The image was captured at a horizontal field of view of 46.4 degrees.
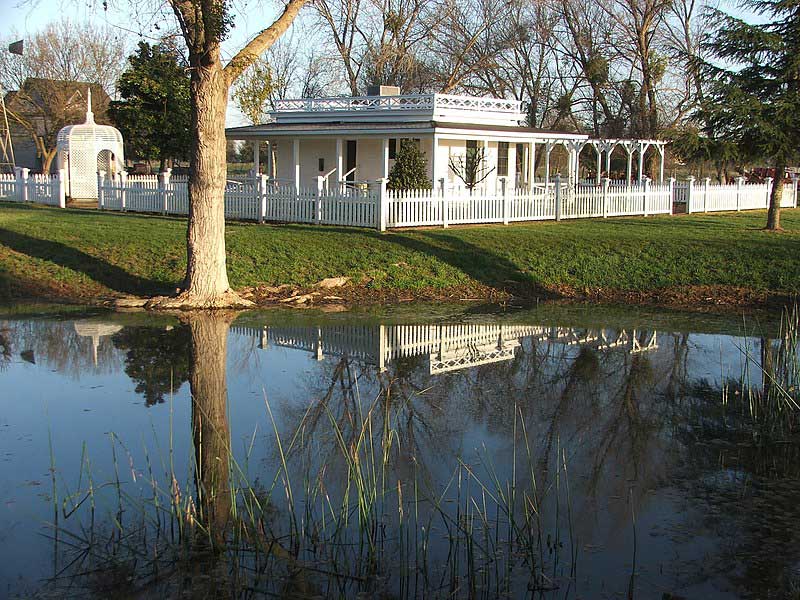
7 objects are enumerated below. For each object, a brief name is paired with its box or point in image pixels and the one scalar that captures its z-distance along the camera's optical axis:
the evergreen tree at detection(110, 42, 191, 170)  37.88
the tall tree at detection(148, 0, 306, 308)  14.58
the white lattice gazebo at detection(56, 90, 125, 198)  38.75
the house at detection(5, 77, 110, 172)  52.19
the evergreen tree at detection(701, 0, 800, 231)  23.92
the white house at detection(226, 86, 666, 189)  29.05
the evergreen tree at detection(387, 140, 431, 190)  27.14
